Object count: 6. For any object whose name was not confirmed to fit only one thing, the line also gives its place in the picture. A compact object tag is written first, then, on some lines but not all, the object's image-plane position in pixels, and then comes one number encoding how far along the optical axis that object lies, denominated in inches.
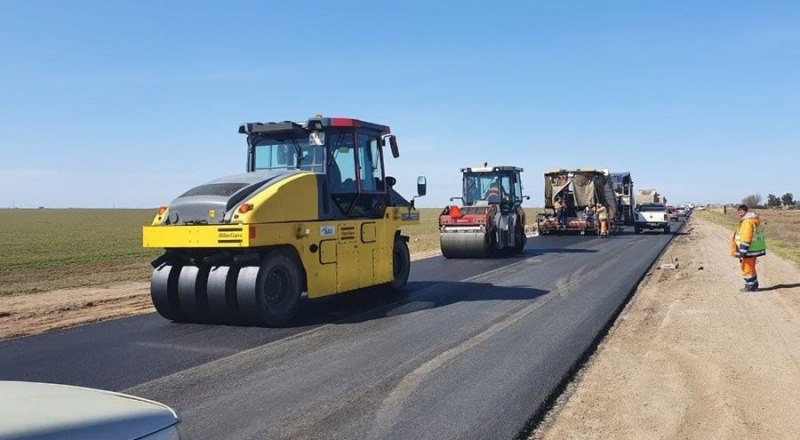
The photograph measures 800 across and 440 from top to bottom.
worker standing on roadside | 458.3
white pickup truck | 1307.8
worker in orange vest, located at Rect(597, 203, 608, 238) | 1152.2
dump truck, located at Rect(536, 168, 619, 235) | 1177.4
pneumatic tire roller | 329.1
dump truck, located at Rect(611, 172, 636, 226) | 1385.3
